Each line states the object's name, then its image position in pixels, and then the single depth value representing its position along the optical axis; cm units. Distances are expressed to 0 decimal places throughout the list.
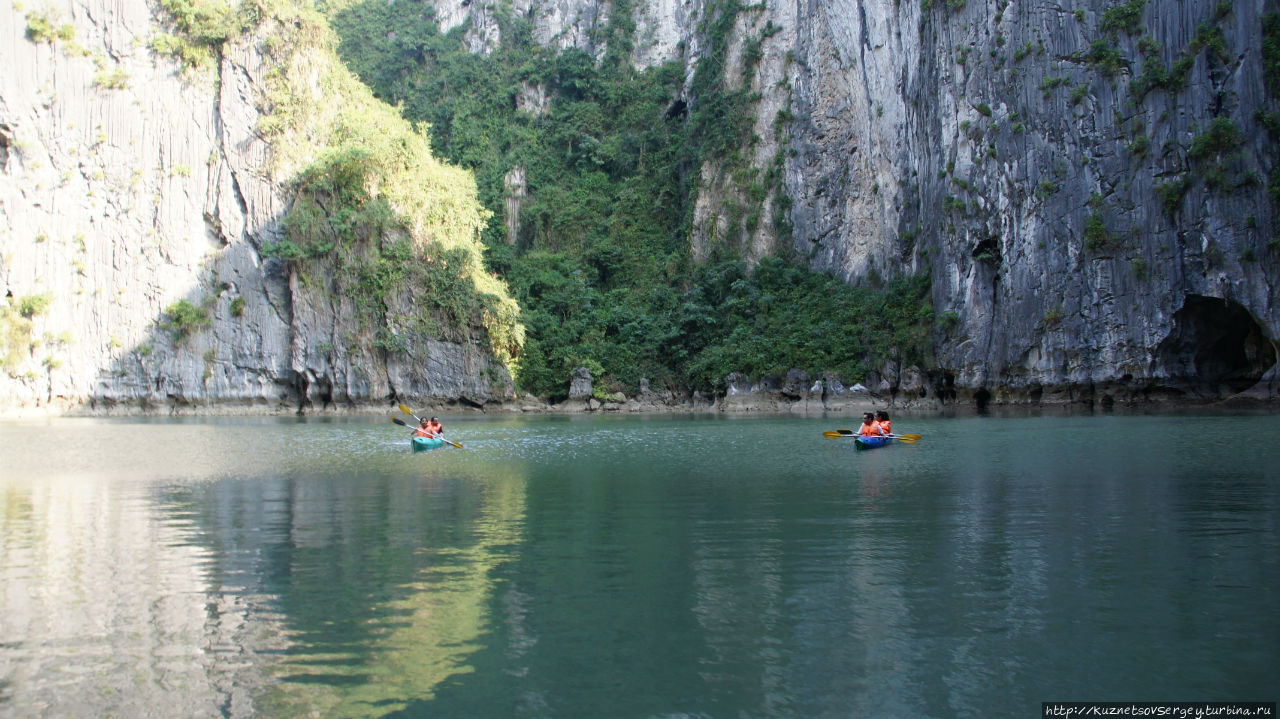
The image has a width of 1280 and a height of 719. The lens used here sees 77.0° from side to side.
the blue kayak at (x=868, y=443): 2005
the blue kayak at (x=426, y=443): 2158
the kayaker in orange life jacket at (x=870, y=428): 2052
